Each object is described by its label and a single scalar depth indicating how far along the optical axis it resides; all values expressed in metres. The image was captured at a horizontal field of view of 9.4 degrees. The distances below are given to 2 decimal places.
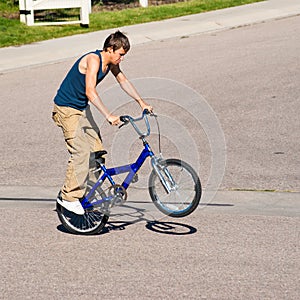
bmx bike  14.92
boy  14.74
